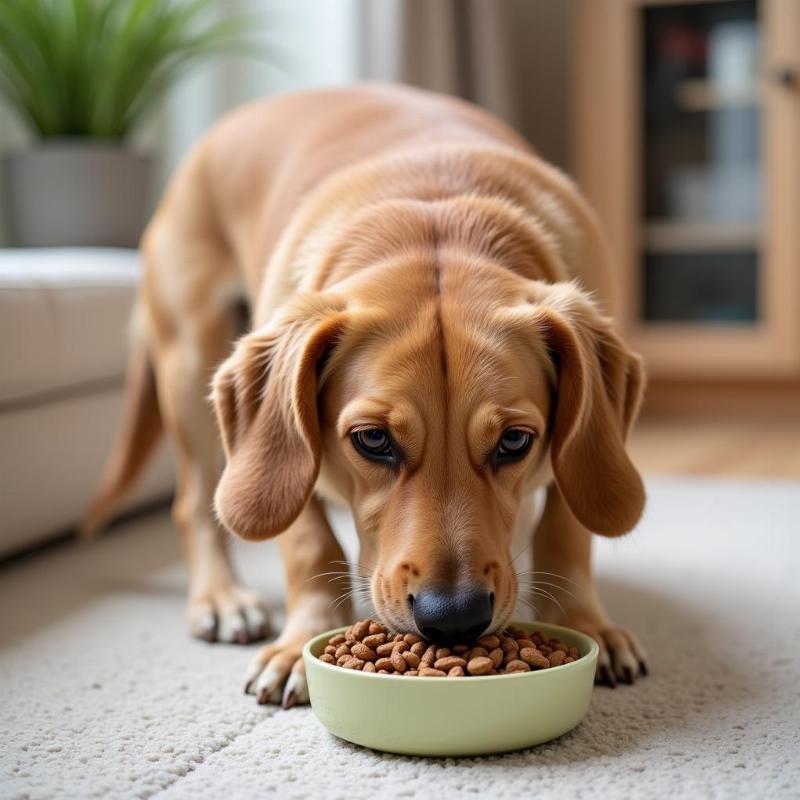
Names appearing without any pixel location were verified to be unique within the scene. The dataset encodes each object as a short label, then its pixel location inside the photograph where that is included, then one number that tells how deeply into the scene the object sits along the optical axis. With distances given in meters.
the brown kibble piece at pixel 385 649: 1.46
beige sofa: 2.51
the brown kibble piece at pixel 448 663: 1.40
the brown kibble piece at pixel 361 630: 1.54
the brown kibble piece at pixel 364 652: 1.48
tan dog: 1.52
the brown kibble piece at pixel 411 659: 1.43
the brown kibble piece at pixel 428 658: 1.42
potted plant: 3.87
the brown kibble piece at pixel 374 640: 1.50
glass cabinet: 4.62
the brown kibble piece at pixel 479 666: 1.39
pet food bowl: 1.38
